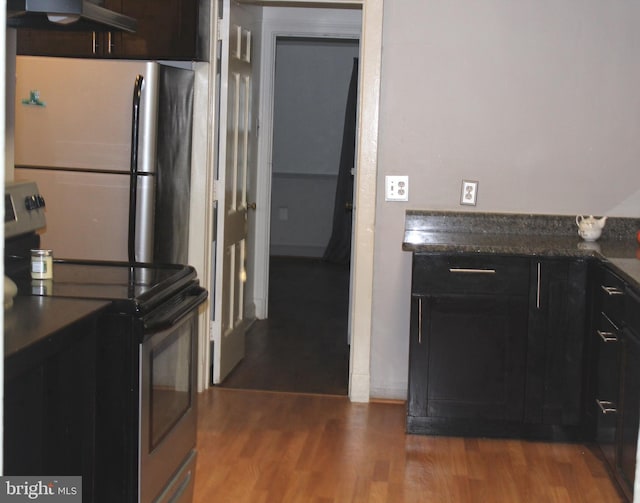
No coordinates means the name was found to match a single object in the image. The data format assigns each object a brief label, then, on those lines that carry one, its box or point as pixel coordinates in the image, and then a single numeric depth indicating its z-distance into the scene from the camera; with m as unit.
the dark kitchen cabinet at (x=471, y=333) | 4.14
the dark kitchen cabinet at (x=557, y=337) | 4.12
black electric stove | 2.33
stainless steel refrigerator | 4.34
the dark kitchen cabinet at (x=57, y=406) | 2.20
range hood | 2.27
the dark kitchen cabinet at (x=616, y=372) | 3.36
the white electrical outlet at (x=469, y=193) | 4.62
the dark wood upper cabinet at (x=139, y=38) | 4.43
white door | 4.85
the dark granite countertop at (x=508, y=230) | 4.33
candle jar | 2.52
